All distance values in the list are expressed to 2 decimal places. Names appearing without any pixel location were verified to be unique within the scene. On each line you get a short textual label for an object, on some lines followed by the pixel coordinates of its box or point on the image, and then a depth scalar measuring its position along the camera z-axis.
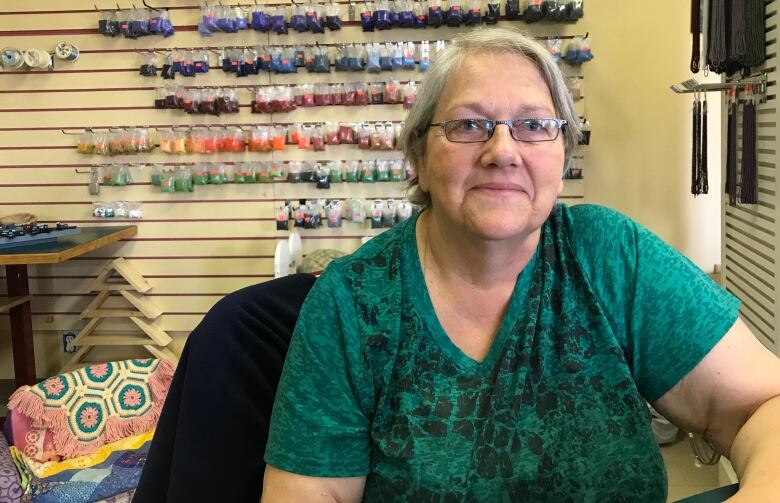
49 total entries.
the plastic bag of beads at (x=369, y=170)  4.20
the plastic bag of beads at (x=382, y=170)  4.18
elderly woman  1.21
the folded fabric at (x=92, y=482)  2.57
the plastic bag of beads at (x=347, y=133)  4.21
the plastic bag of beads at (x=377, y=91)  4.16
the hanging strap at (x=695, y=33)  3.05
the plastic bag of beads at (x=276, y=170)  4.32
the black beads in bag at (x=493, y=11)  3.97
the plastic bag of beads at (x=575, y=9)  3.89
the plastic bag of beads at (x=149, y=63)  4.36
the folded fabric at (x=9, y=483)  2.38
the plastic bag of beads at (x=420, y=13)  4.04
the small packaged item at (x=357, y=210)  4.24
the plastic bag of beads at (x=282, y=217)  4.31
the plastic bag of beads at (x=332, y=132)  4.23
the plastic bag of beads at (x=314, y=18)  4.11
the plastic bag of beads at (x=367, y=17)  4.06
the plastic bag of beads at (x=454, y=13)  3.98
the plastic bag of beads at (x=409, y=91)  4.09
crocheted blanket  2.78
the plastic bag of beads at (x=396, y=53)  4.07
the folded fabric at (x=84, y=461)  2.74
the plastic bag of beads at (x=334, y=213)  4.27
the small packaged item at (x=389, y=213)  4.23
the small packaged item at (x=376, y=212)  4.24
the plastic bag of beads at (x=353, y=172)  4.24
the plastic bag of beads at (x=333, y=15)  4.13
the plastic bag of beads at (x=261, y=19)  4.15
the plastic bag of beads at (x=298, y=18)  4.12
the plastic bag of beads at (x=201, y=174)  4.38
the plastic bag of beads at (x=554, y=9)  3.87
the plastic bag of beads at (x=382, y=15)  4.03
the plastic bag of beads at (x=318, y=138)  4.23
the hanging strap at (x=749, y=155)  2.79
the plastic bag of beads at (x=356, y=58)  4.10
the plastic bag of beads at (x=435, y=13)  3.98
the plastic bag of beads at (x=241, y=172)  4.36
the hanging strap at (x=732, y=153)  3.01
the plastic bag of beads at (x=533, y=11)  3.89
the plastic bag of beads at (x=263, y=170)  4.34
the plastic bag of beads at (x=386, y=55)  4.07
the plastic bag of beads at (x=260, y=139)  4.28
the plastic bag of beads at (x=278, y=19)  4.16
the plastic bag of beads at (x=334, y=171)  4.25
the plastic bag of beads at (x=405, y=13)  4.02
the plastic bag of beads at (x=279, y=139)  4.28
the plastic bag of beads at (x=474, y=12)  4.02
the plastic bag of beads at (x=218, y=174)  4.38
